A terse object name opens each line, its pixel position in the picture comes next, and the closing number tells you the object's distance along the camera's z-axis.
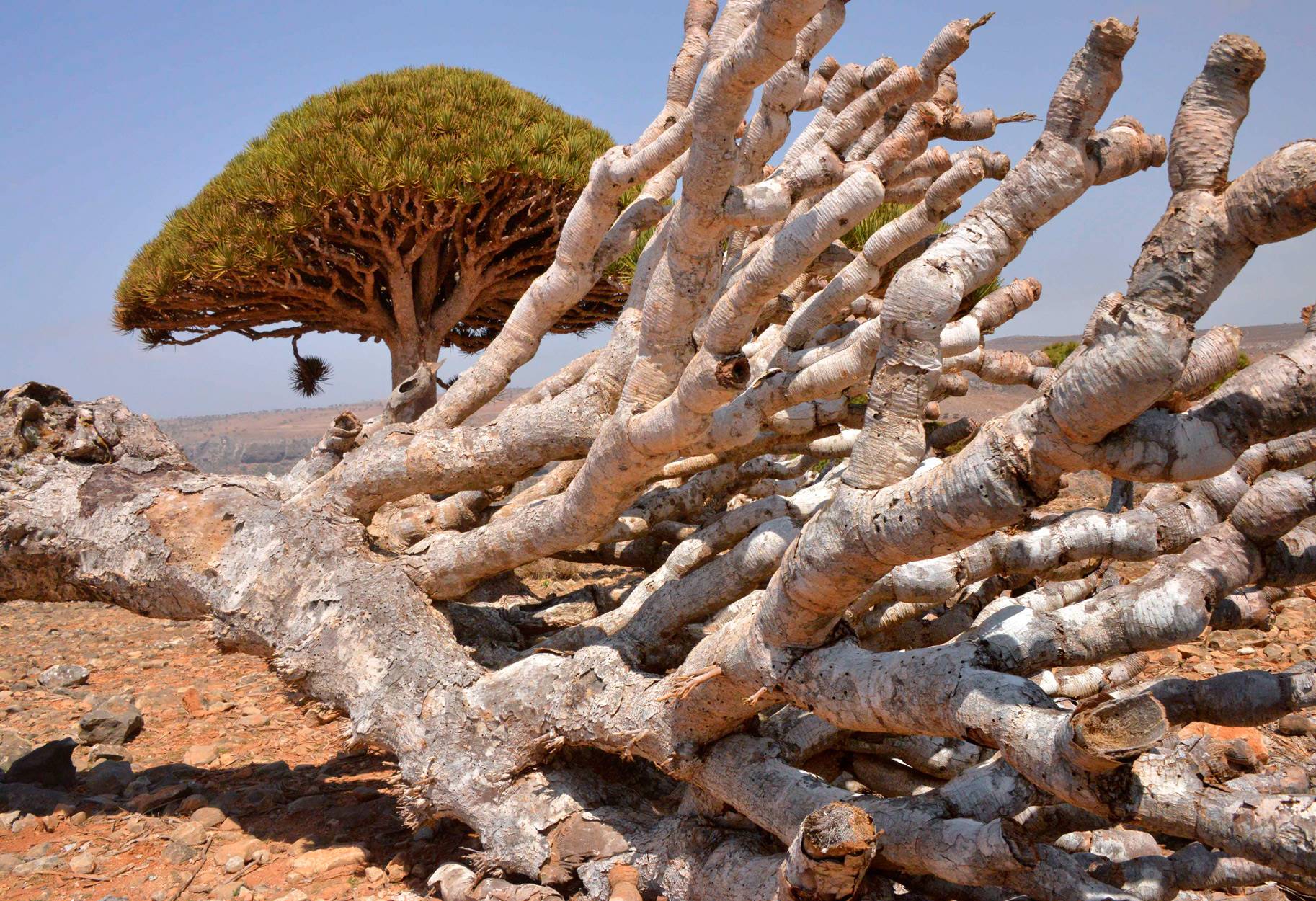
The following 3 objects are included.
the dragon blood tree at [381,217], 9.68
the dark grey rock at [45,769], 4.52
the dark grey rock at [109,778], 4.53
